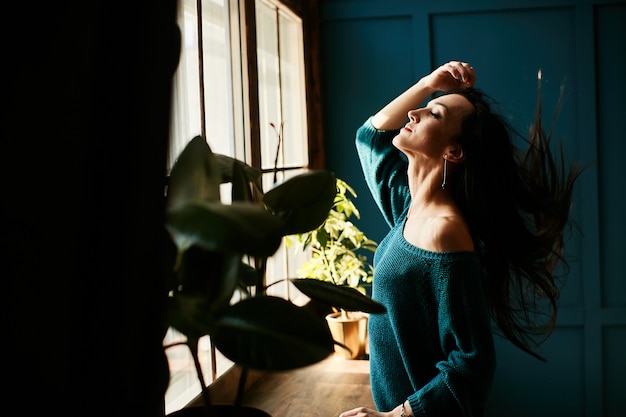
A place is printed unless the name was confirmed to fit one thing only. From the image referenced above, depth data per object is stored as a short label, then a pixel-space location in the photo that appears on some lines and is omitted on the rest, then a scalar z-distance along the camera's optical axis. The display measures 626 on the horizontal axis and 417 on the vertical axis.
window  1.85
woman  1.53
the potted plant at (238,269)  0.61
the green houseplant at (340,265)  2.77
